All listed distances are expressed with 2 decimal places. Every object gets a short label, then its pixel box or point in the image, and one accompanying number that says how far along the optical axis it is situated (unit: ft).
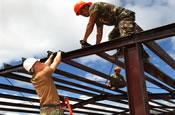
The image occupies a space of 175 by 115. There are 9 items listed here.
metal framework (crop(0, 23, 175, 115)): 13.20
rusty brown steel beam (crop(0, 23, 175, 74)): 13.19
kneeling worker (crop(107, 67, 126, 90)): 26.68
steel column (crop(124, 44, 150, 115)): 12.83
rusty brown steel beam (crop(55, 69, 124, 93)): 22.09
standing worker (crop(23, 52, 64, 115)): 13.83
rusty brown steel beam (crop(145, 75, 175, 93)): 24.79
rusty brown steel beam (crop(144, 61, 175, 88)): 19.36
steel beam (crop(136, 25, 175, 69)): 16.08
